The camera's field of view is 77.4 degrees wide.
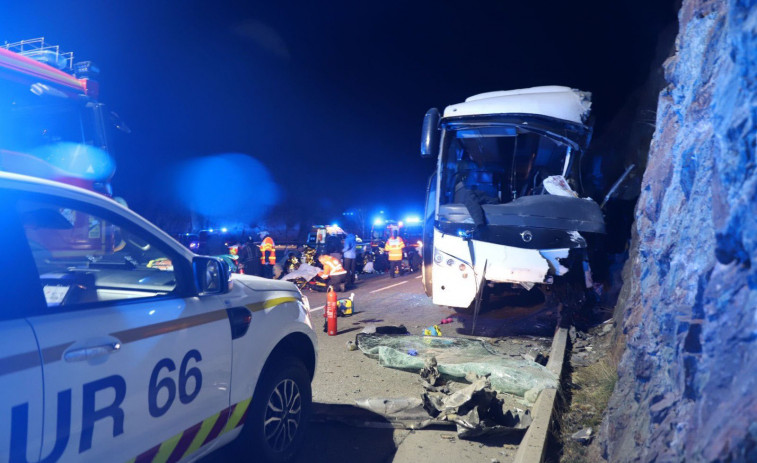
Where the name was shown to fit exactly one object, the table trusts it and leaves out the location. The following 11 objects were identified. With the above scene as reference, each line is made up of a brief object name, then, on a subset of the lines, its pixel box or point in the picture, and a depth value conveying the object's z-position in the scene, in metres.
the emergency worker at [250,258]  13.44
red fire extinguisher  7.64
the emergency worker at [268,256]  14.43
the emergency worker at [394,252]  17.73
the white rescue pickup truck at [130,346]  1.81
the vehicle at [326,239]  15.01
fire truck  5.16
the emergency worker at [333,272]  13.12
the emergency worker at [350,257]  14.68
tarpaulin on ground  4.95
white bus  7.04
